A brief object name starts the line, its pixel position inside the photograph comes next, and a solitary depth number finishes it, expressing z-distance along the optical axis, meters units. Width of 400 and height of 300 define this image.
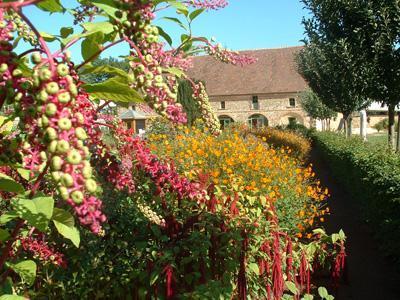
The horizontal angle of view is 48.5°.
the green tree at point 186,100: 23.19
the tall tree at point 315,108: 36.84
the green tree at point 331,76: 12.44
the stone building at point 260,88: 49.78
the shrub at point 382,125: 55.06
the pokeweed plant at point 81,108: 0.75
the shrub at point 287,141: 18.03
